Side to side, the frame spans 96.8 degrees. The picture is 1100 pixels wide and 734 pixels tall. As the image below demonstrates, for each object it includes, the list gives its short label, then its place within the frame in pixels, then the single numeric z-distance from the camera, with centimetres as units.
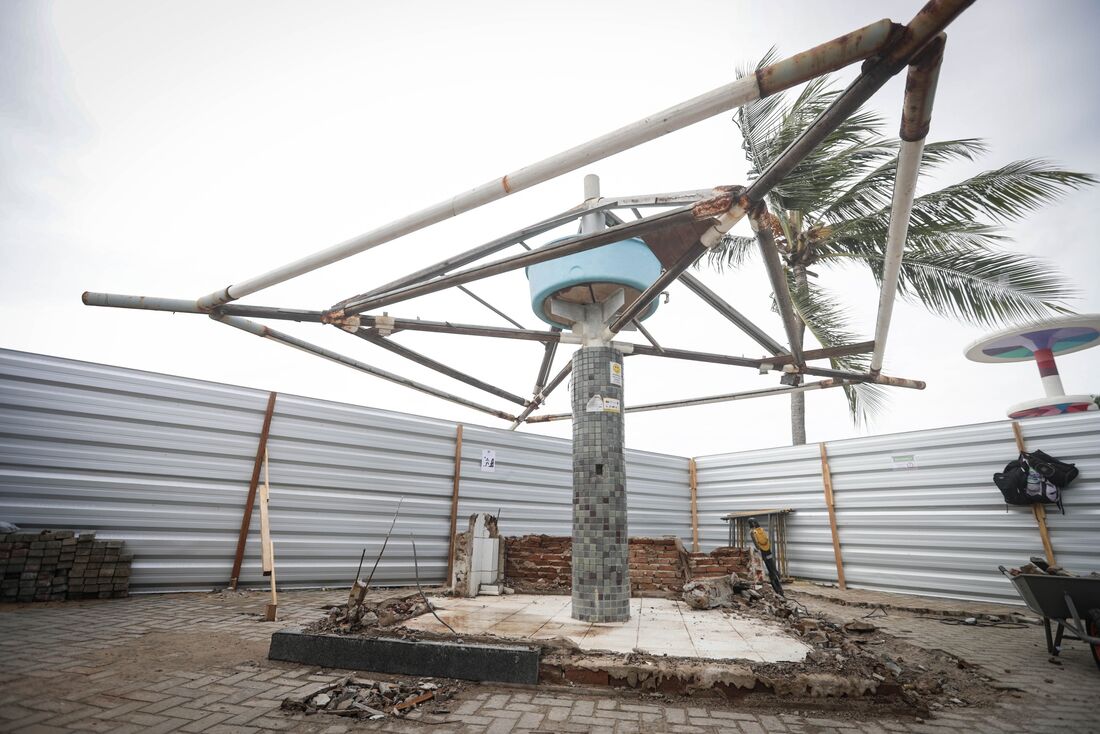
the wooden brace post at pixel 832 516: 1064
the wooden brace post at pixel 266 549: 556
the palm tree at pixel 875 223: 941
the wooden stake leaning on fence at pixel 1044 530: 827
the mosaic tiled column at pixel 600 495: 564
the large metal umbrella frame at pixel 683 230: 269
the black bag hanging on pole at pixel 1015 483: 847
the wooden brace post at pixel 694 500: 1394
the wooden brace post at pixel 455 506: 985
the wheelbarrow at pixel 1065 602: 444
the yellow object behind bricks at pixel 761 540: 843
